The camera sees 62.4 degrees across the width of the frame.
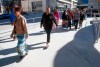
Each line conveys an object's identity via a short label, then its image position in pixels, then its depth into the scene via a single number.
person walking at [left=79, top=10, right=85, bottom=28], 6.83
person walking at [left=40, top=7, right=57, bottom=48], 3.58
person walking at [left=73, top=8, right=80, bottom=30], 6.23
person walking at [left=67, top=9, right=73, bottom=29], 6.23
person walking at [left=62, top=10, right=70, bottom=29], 6.12
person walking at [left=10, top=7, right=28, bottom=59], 2.85
